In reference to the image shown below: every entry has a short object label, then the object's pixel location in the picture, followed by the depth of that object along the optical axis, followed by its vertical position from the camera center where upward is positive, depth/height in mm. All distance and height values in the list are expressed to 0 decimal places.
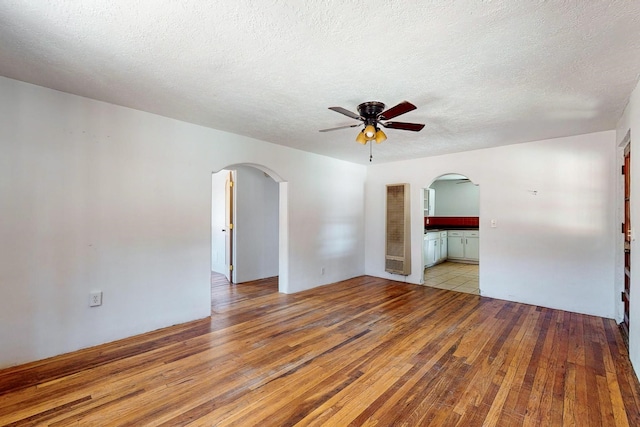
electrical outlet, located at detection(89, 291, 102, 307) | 2912 -846
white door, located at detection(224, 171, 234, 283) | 5750 -240
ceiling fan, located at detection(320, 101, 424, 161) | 2762 +880
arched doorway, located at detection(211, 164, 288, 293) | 5691 -238
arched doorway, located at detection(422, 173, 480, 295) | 6246 -588
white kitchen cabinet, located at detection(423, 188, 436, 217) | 7188 +262
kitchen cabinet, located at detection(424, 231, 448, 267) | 7062 -870
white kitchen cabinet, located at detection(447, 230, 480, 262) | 7766 -871
